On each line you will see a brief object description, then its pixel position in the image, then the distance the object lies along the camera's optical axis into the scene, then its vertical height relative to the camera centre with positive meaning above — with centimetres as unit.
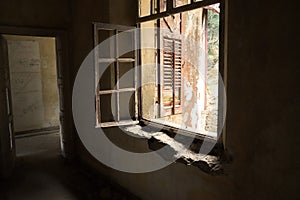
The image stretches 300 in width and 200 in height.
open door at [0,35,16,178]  325 -58
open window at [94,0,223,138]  247 +9
